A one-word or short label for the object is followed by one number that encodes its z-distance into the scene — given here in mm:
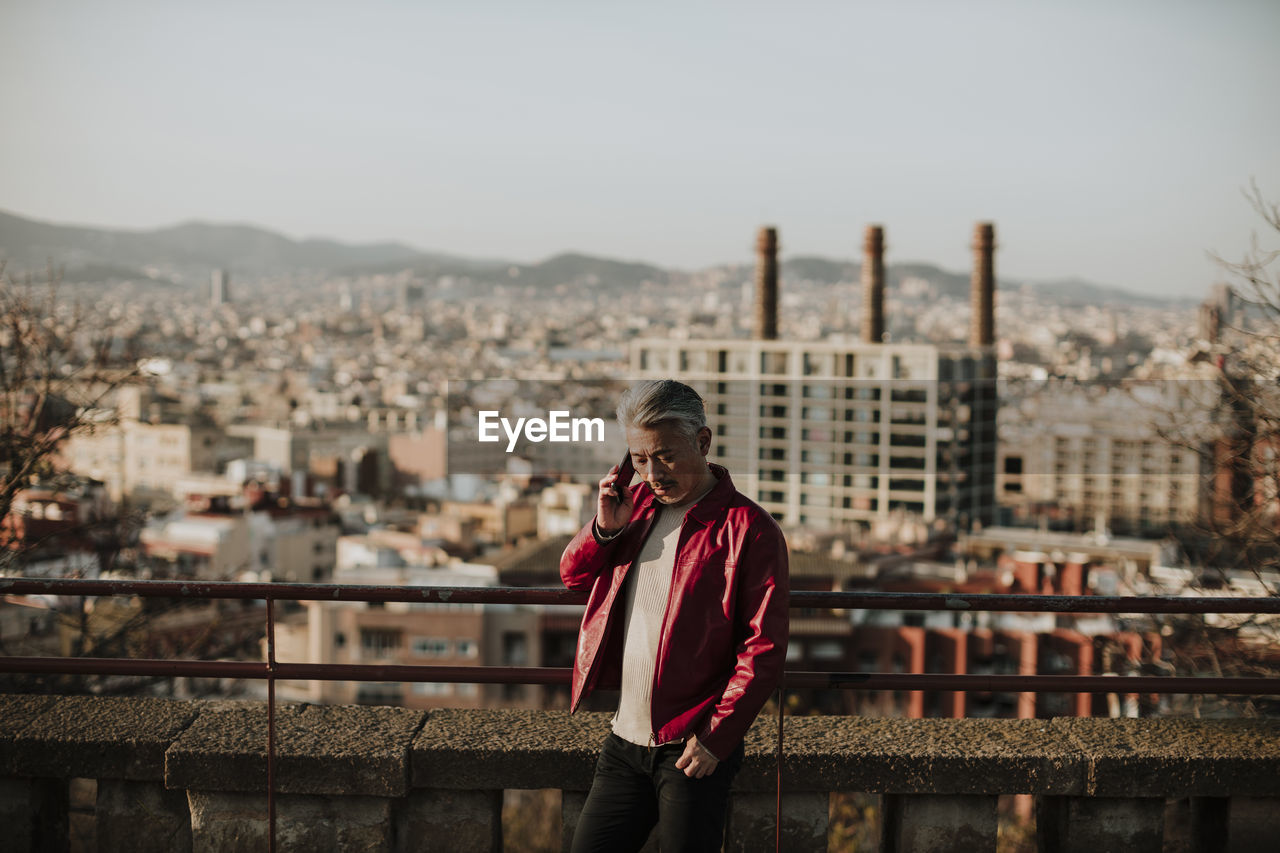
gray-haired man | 2223
